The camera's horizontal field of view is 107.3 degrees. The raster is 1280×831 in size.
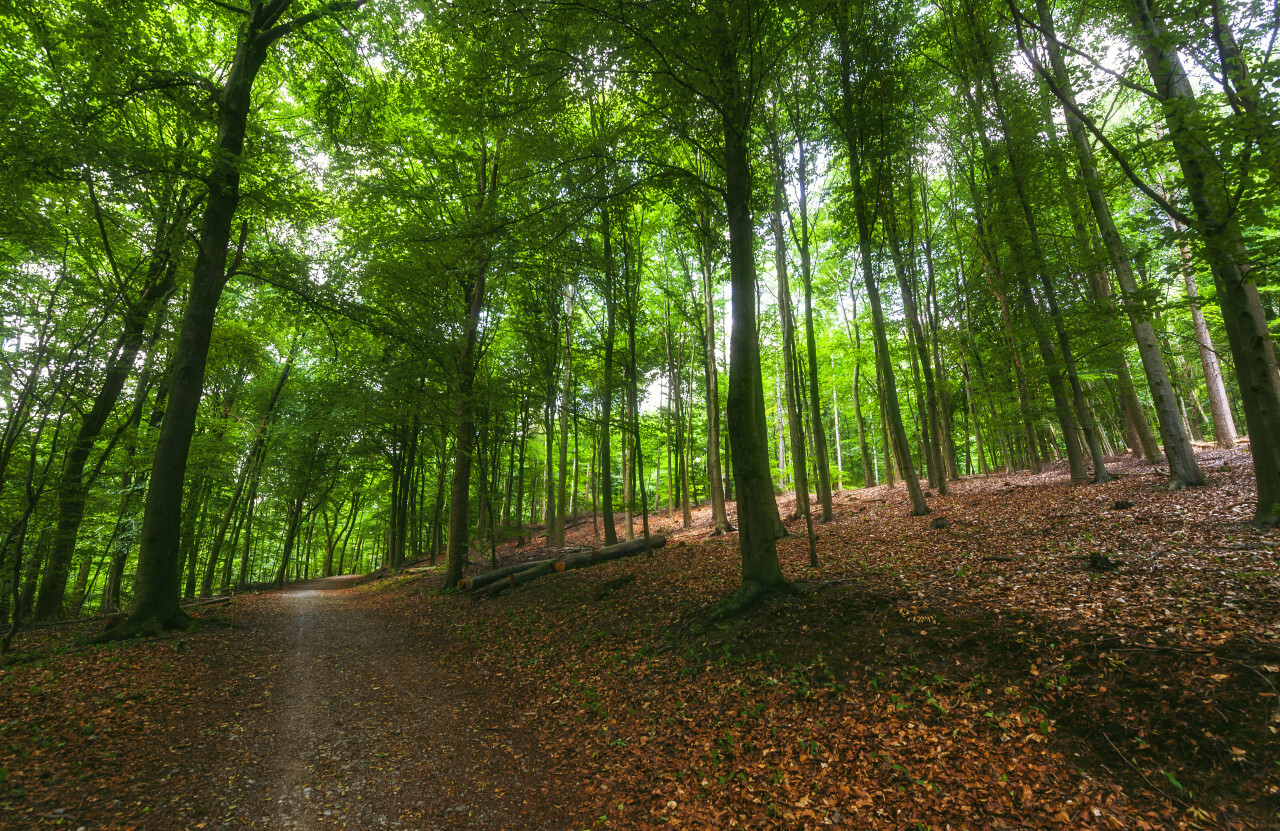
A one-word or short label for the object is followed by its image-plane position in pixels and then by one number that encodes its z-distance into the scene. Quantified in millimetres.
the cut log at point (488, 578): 11758
